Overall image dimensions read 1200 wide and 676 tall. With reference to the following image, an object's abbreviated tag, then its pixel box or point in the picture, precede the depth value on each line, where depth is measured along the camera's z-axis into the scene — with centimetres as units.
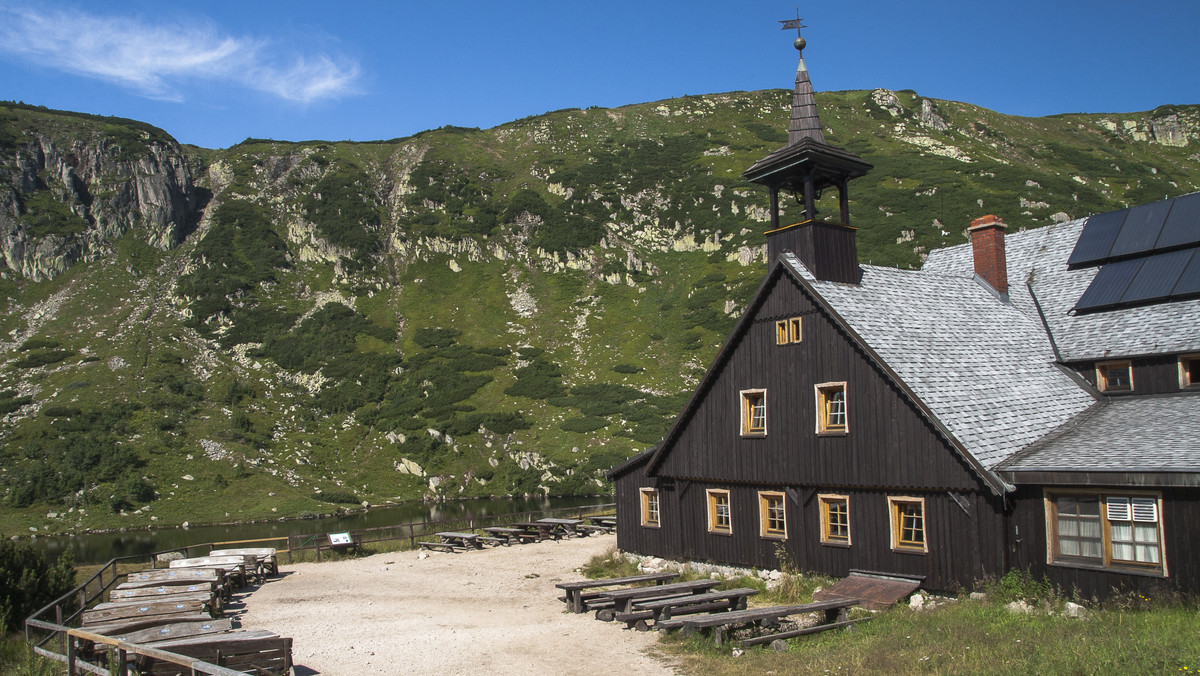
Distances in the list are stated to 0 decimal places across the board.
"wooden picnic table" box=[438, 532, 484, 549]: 3200
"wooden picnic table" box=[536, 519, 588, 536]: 3453
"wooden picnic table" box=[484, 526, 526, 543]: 3356
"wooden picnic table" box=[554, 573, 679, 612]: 1806
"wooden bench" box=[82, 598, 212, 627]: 1533
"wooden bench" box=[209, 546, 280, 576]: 2616
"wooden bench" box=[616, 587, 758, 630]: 1562
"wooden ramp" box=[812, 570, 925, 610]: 1578
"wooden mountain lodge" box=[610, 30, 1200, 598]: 1508
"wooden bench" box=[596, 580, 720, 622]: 1691
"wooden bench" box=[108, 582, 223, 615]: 1791
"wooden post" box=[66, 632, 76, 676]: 1162
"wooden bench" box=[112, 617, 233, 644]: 1278
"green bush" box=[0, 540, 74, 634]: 1730
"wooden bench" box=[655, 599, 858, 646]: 1362
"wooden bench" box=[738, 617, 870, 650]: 1302
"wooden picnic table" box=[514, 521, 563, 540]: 3438
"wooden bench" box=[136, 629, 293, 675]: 1159
